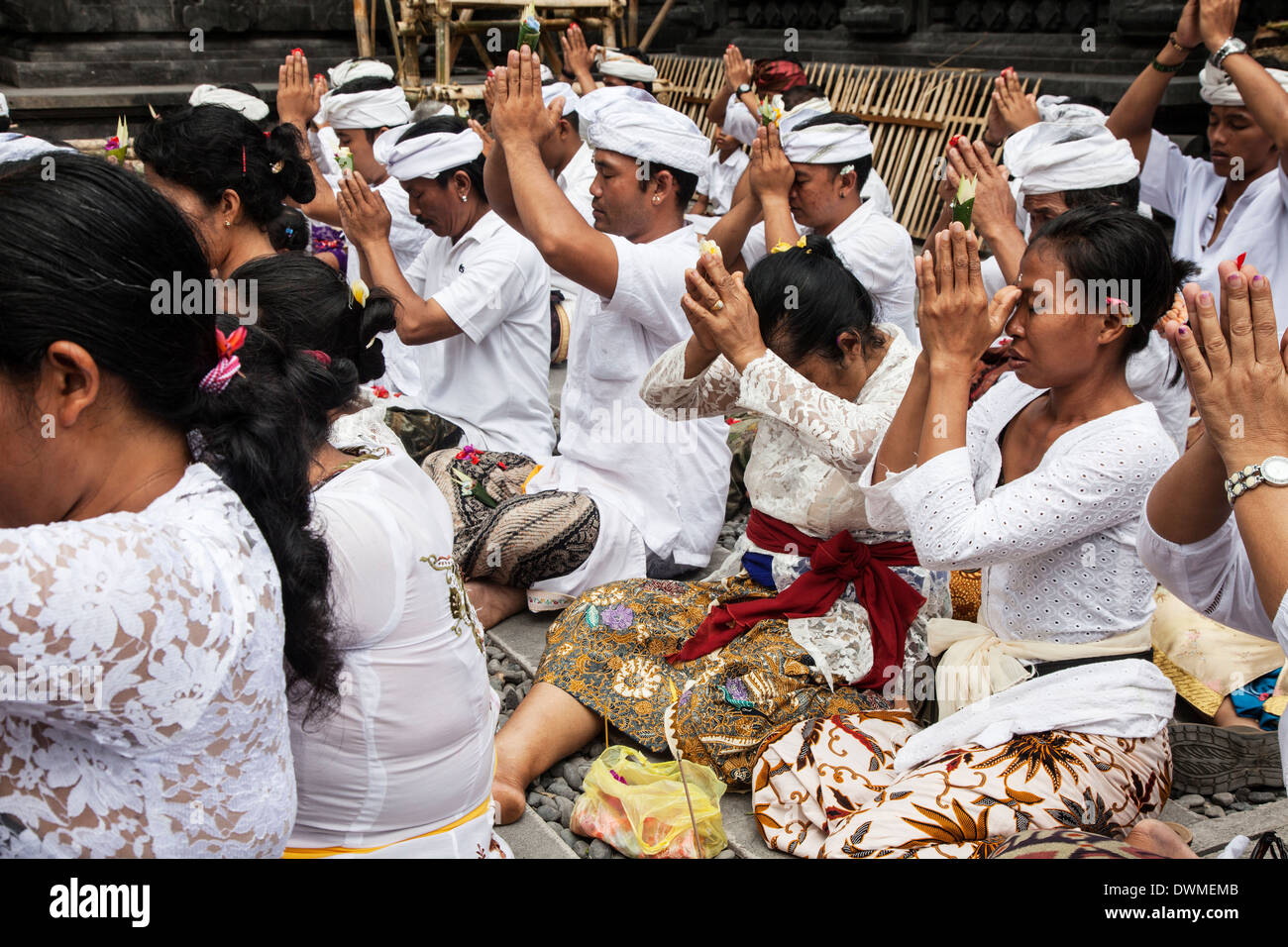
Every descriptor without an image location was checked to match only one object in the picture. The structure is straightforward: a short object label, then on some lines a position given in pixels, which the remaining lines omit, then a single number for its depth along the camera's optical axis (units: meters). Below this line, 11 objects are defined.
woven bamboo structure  8.62
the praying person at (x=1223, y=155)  3.86
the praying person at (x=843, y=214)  4.17
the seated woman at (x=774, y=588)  2.60
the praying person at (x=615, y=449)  3.49
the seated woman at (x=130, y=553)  1.15
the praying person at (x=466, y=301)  3.94
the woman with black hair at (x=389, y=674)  1.58
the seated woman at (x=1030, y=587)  2.14
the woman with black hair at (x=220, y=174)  3.58
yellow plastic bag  2.51
